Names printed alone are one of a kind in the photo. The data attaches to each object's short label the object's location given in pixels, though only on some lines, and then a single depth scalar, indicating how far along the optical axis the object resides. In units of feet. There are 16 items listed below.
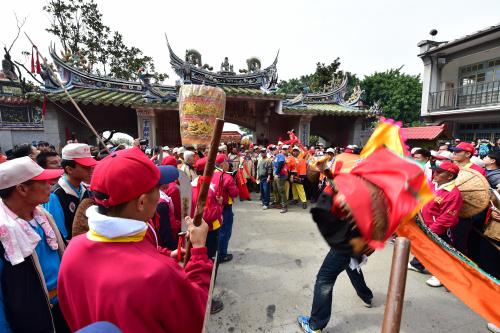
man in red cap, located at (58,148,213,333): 3.04
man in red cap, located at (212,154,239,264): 12.14
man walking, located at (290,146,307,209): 23.65
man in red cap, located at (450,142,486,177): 14.17
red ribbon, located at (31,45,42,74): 26.14
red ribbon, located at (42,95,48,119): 29.01
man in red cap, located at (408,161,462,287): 9.40
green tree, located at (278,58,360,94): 74.18
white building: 35.48
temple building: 31.58
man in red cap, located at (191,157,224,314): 10.41
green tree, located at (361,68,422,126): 78.67
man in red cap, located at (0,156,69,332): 4.48
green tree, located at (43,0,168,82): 48.98
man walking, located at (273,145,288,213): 21.84
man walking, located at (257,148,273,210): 23.48
